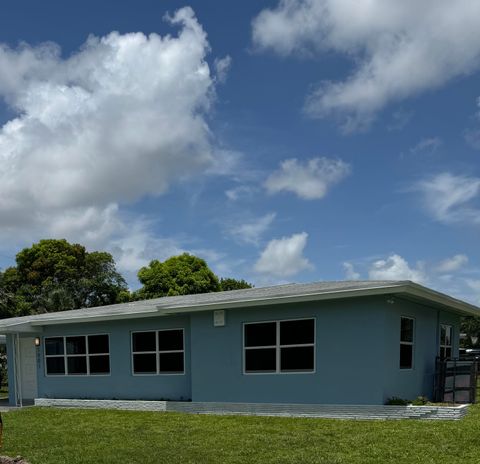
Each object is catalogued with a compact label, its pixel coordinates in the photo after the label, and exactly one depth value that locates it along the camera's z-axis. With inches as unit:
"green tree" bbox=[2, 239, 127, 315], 1331.2
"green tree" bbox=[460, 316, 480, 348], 1643.7
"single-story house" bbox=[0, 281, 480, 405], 463.8
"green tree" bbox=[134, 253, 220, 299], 1466.5
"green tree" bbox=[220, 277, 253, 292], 1769.2
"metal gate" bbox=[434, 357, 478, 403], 507.2
